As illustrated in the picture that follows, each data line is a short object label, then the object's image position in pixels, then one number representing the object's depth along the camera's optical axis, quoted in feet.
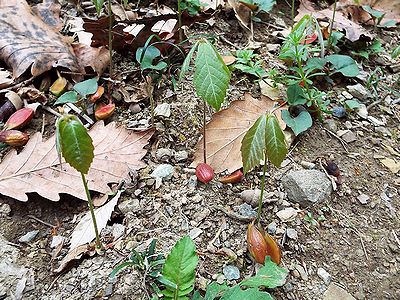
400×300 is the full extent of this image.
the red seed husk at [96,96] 1.24
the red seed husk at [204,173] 1.07
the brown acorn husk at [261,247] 0.95
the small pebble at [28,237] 0.99
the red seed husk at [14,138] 1.14
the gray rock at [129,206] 1.03
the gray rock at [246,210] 1.03
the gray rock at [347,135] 1.24
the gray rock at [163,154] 1.13
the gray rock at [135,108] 1.23
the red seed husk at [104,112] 1.20
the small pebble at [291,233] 1.01
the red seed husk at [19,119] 1.17
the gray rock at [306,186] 1.07
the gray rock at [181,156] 1.13
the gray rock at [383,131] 1.27
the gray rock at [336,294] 0.93
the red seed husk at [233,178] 1.09
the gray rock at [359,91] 1.36
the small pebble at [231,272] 0.94
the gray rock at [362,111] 1.31
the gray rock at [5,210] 1.02
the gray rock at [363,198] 1.10
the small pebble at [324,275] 0.96
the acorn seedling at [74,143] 0.76
